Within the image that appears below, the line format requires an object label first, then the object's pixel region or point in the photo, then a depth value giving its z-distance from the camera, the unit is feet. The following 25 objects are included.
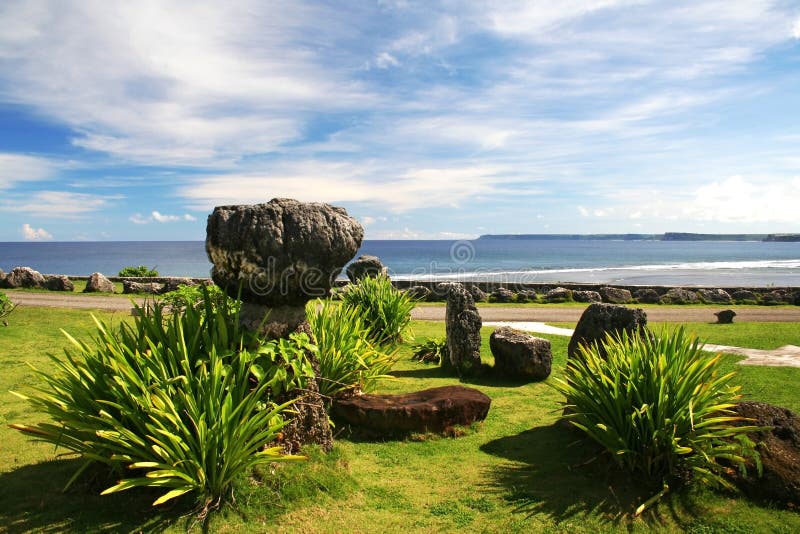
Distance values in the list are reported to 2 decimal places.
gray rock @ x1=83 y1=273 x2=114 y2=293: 79.56
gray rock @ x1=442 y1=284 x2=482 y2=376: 33.81
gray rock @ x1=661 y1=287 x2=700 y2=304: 82.12
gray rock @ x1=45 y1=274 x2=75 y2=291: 79.97
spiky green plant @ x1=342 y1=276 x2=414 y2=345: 39.60
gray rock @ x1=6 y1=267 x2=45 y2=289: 80.12
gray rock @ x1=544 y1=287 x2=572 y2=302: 82.79
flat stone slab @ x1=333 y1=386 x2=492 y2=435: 22.07
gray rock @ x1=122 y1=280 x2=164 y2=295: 78.67
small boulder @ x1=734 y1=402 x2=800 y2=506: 15.99
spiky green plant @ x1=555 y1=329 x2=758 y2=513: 16.55
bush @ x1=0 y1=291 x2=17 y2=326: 40.74
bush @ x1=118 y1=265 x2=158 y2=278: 97.24
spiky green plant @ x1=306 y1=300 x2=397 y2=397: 23.48
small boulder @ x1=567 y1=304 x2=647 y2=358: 26.91
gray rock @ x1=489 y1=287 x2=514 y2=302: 82.02
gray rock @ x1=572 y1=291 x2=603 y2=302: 82.42
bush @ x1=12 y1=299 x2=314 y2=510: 13.89
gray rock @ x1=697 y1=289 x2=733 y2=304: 81.79
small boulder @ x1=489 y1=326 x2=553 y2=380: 31.89
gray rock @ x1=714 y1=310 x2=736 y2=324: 54.19
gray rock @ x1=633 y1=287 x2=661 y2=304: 82.48
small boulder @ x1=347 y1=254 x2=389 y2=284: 54.75
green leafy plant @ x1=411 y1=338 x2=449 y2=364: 37.24
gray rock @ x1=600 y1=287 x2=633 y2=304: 82.38
